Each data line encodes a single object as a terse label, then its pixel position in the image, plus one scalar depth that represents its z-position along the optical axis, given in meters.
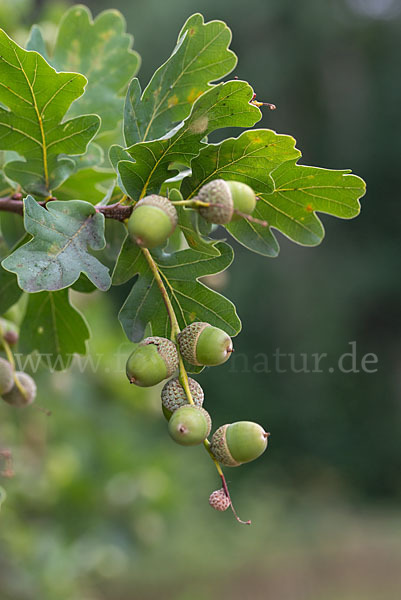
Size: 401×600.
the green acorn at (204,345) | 0.94
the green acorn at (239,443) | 0.93
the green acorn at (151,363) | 0.94
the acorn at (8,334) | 1.08
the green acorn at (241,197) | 0.92
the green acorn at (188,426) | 0.91
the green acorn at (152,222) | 0.92
